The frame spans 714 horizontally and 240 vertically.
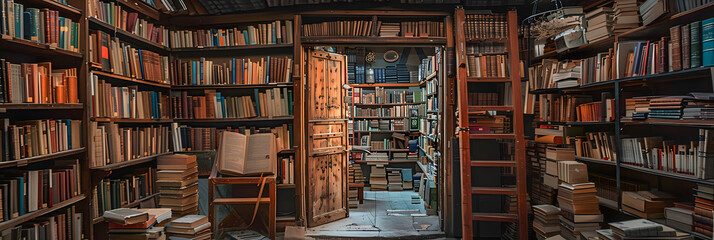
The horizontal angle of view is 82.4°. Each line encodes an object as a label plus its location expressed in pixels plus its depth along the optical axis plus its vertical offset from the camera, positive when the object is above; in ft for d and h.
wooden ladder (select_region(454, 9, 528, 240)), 13.23 -1.23
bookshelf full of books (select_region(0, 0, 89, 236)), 8.96 +0.05
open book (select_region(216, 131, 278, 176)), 13.88 -1.21
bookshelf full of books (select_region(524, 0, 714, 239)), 9.16 +0.30
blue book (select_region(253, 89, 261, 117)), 16.17 +0.72
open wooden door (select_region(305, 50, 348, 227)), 16.87 -0.93
